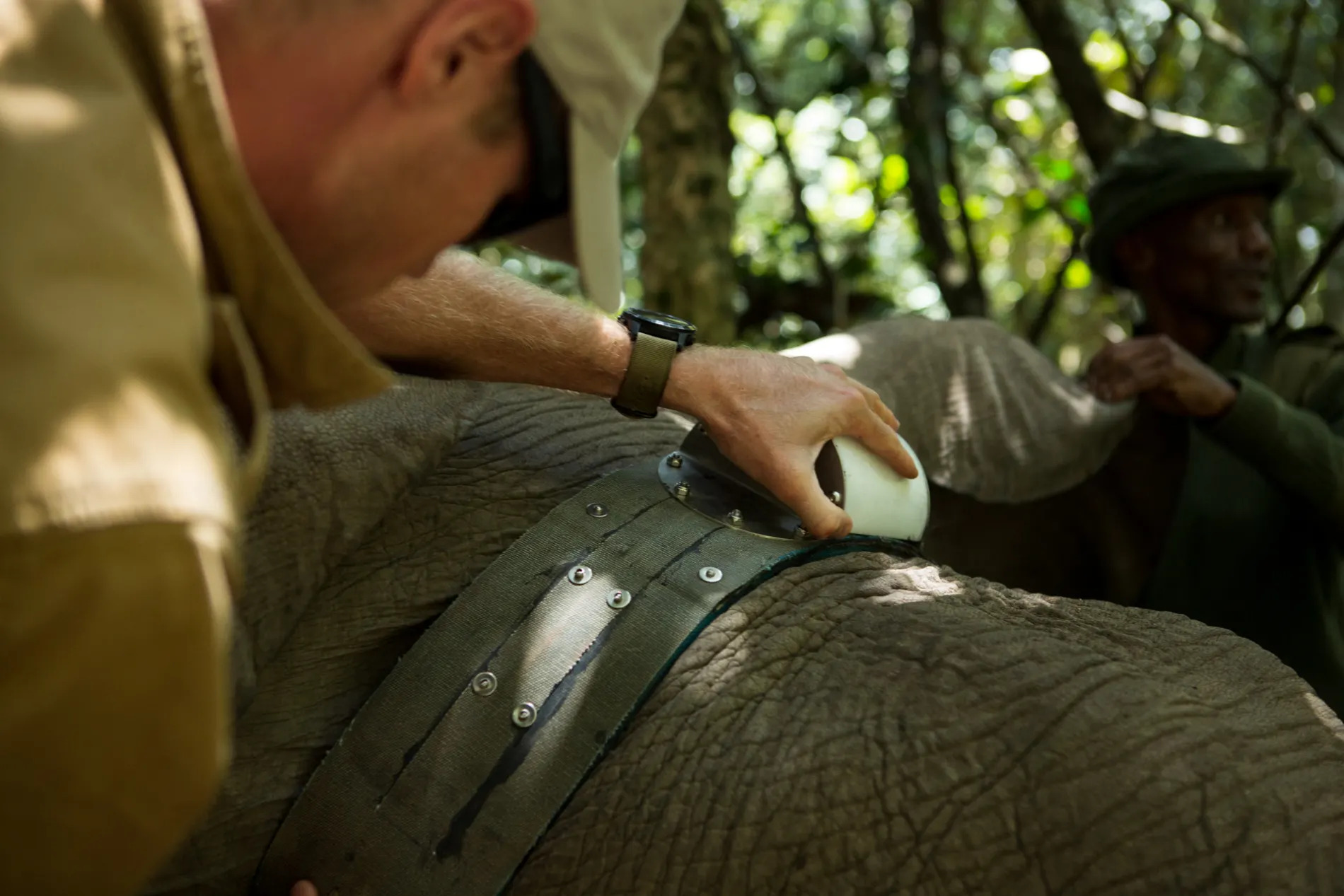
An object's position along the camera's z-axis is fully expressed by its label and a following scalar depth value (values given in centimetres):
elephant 148
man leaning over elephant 84
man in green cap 347
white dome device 193
